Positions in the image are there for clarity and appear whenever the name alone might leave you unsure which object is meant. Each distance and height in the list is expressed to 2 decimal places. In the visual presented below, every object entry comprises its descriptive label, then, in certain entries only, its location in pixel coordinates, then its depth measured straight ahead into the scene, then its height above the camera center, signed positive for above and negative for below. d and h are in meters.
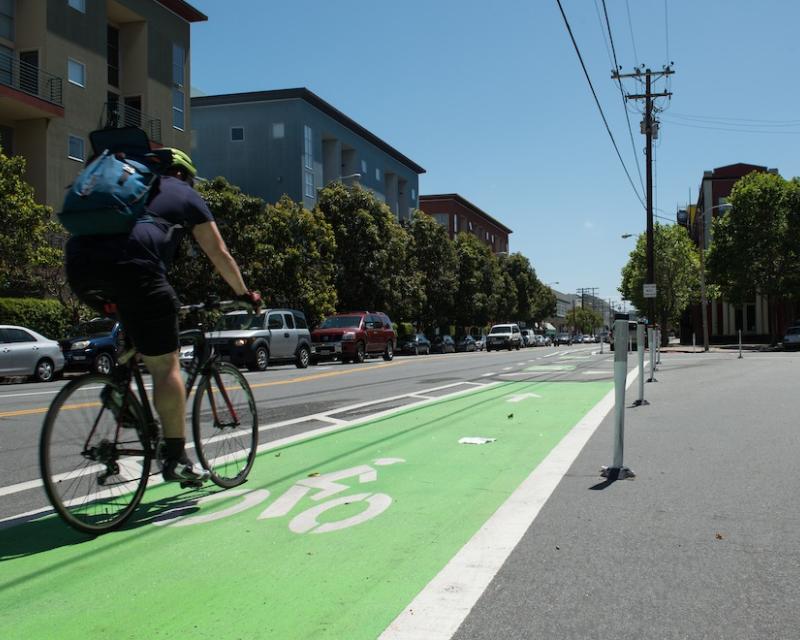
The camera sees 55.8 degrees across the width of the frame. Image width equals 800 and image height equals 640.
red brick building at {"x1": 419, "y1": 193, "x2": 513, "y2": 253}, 85.75 +14.14
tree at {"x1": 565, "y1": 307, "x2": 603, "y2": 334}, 164.00 +2.88
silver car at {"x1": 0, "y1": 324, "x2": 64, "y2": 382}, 17.67 -0.54
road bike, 3.75 -0.59
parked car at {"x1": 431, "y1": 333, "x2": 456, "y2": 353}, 54.69 -0.86
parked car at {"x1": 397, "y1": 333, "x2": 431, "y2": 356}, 47.09 -0.76
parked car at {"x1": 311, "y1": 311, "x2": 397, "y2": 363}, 25.64 -0.16
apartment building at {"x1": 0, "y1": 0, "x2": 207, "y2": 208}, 27.86 +10.40
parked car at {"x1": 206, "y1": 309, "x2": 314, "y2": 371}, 20.98 -0.23
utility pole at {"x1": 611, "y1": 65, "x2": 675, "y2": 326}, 32.59 +8.77
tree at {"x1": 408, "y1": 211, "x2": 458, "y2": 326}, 54.59 +5.20
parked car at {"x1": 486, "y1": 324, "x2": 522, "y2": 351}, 50.91 -0.39
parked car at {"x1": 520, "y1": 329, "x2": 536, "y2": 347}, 67.31 -0.51
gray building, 48.59 +12.73
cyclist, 3.79 +0.30
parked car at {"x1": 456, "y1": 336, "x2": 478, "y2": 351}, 60.41 -0.93
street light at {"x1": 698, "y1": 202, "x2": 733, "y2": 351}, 42.82 +1.98
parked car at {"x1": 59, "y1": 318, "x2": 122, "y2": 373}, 20.38 -0.46
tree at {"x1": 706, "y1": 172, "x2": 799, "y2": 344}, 45.78 +5.66
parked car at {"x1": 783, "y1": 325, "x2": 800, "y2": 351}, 40.75 -0.33
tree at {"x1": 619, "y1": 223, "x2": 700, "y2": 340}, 65.06 +5.45
